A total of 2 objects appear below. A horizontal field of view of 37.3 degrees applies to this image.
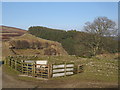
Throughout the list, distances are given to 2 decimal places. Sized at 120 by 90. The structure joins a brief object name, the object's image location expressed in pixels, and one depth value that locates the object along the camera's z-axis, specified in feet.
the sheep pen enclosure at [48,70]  61.57
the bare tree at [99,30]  140.77
